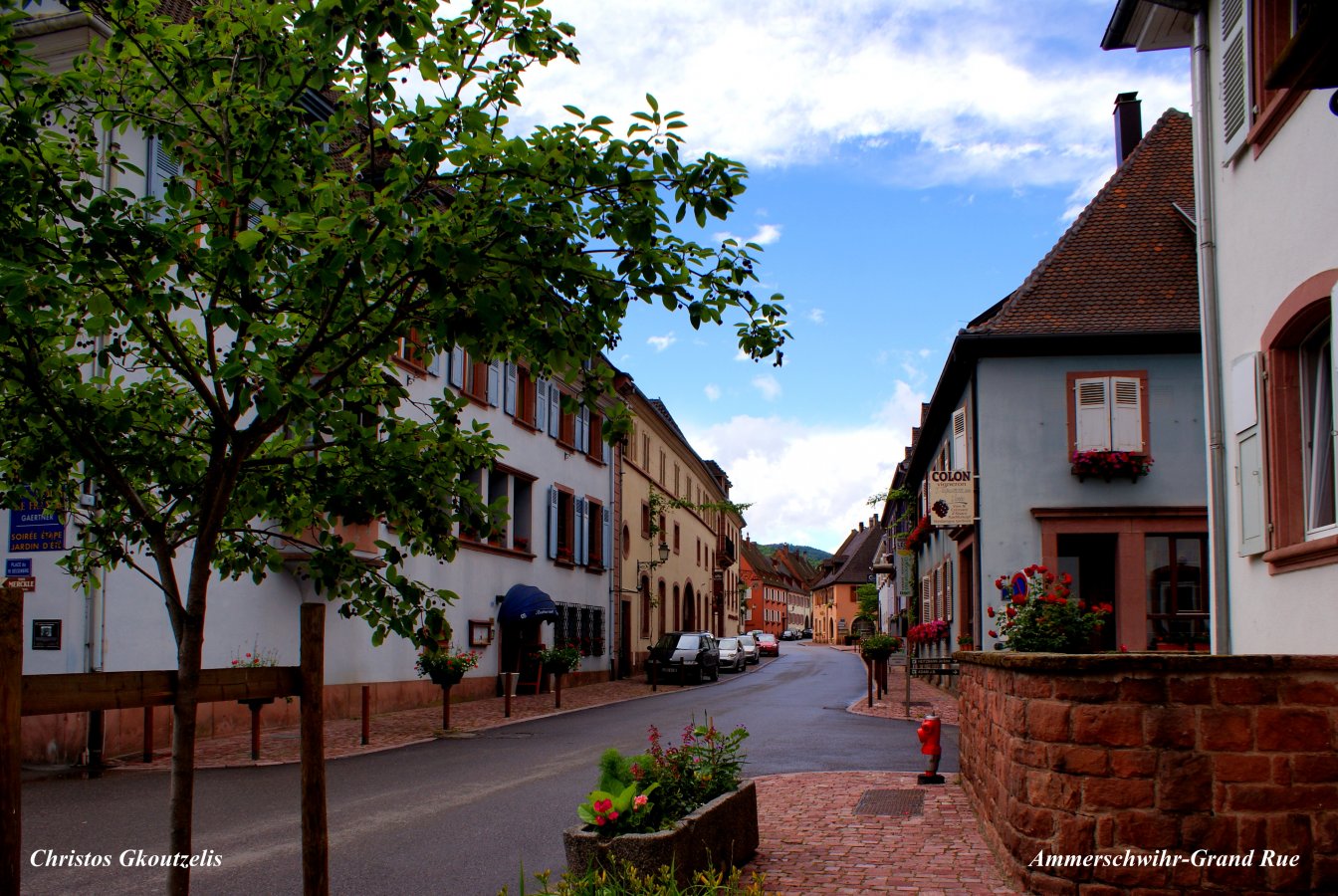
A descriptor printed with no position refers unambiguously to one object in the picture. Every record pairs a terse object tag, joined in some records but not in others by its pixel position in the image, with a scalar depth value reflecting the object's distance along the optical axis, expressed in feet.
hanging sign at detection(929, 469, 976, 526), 67.62
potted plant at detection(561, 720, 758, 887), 19.49
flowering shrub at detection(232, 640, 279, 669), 57.62
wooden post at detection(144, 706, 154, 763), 45.06
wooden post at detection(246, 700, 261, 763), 44.74
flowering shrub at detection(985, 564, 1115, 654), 32.17
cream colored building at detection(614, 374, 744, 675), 131.95
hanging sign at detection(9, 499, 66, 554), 48.06
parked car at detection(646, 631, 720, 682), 111.65
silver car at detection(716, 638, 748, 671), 144.05
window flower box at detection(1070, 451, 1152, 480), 65.51
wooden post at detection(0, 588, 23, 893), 10.66
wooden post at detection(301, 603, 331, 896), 14.32
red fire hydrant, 34.86
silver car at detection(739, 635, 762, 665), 177.37
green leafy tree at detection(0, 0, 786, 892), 11.94
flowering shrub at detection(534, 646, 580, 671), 81.05
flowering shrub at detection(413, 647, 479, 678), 58.72
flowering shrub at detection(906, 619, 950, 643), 83.10
